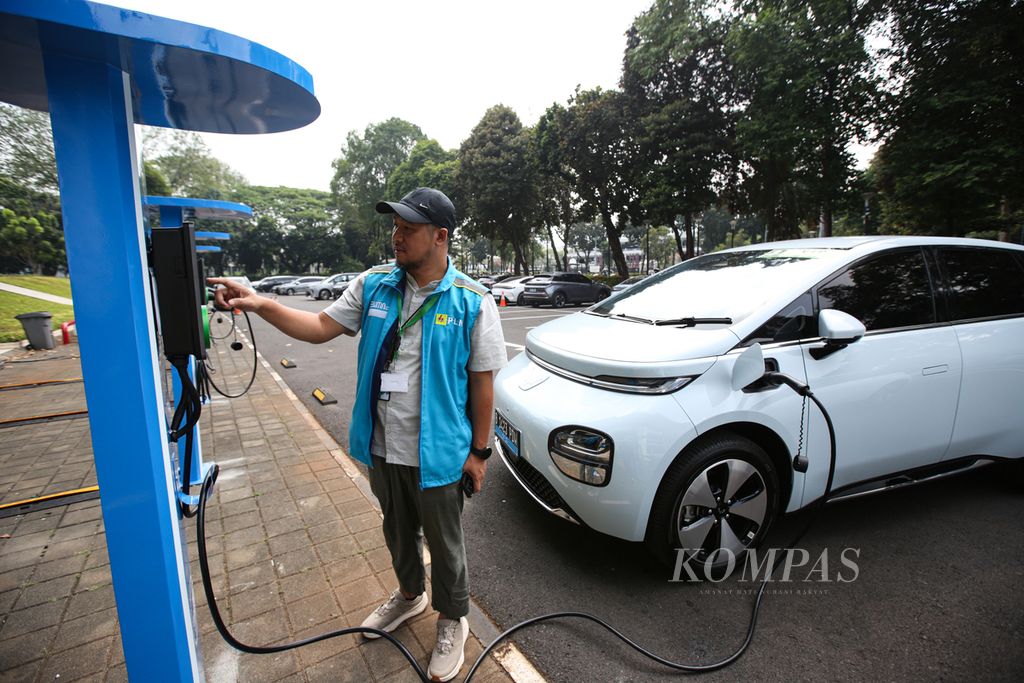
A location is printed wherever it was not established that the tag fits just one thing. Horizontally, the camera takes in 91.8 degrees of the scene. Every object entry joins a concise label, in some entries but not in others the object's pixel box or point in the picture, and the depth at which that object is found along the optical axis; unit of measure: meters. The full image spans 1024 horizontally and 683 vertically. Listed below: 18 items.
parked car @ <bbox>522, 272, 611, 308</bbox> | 19.83
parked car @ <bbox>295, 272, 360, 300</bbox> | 29.42
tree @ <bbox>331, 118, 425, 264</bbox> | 46.41
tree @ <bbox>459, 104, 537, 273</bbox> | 27.38
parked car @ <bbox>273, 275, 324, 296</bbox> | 36.34
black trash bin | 9.41
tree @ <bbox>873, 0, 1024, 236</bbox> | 10.52
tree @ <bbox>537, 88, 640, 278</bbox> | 21.27
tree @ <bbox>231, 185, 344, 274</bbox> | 53.94
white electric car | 2.26
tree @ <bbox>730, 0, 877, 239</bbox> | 13.28
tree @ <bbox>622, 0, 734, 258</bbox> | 17.25
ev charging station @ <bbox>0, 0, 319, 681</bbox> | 1.05
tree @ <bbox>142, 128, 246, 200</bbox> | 23.83
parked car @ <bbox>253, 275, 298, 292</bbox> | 36.99
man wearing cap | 1.81
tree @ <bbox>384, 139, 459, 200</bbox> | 35.44
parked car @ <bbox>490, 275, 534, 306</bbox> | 20.81
